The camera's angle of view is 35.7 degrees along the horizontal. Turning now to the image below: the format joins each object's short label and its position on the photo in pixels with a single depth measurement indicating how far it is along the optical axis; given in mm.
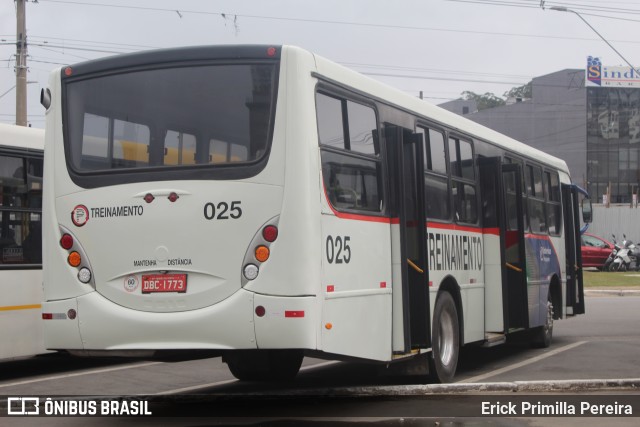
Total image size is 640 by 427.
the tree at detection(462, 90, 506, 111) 133750
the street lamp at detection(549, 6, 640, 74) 25773
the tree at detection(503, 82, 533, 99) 124188
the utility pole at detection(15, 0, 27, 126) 24031
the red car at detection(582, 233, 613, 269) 43750
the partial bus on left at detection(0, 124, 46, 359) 11797
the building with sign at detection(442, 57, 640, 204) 81562
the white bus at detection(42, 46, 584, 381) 8250
